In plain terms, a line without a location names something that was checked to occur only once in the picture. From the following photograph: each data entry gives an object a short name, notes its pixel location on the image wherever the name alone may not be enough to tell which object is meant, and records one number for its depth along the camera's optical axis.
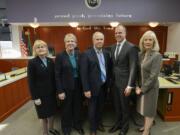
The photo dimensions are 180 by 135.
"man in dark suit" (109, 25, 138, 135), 2.18
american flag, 5.75
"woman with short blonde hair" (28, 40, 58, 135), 2.11
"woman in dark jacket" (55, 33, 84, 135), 2.17
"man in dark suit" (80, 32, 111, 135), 2.16
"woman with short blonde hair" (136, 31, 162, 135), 2.03
